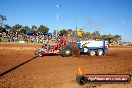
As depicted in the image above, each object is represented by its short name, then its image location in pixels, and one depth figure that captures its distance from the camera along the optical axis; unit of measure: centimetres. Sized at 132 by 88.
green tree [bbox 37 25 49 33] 10469
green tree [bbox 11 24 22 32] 10754
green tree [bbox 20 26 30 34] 10317
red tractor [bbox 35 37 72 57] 2059
